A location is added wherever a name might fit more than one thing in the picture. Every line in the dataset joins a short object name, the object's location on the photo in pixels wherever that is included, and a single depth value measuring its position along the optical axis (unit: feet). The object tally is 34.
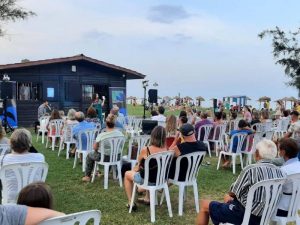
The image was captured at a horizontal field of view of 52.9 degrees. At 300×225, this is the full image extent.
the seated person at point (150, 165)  12.20
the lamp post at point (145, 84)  47.97
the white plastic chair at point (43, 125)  29.20
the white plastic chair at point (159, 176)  11.88
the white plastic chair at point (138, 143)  16.45
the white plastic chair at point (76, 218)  5.36
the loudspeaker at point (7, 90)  38.12
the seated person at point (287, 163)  9.17
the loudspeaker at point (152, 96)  48.95
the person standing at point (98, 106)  39.86
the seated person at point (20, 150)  10.15
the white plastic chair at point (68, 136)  22.60
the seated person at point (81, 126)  19.14
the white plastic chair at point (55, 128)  25.95
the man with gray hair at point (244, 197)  8.69
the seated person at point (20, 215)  5.37
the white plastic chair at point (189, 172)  12.44
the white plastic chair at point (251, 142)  19.59
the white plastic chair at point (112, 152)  15.64
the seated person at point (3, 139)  12.60
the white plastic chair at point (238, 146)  19.21
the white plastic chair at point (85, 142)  18.84
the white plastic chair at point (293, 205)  9.01
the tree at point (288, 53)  62.71
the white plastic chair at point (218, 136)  23.65
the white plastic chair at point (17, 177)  9.71
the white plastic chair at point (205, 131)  23.14
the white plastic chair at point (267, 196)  8.42
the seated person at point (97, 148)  15.85
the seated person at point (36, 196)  5.66
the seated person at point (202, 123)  23.17
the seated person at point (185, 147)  12.61
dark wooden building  45.54
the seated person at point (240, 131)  19.41
